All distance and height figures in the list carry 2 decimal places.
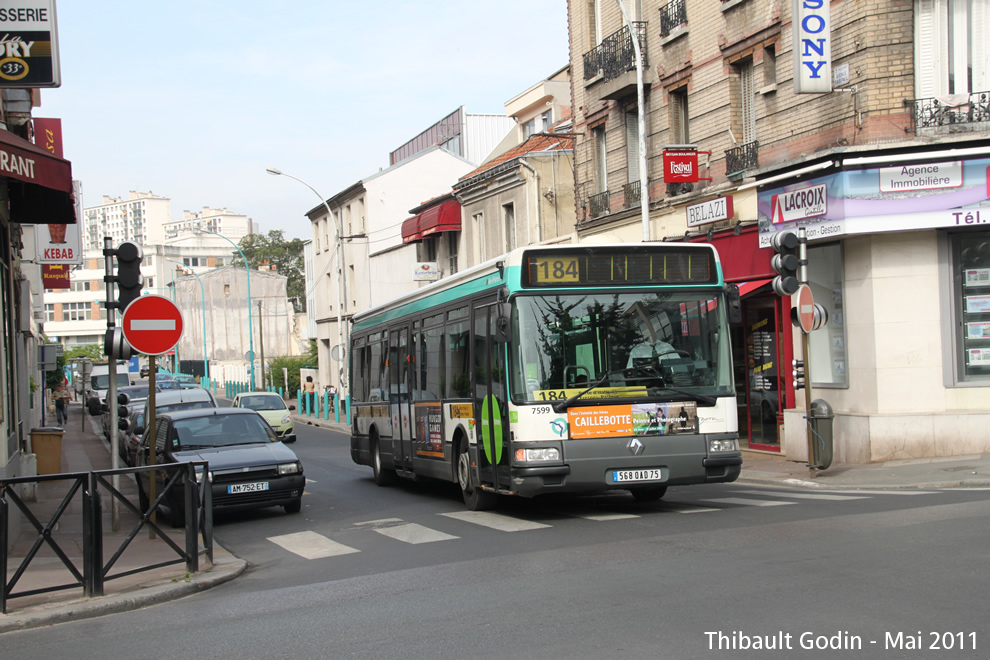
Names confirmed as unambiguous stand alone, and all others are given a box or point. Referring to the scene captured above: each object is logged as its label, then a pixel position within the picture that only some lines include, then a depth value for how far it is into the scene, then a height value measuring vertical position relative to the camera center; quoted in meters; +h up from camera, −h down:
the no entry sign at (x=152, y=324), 11.29 +0.32
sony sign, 16.94 +4.73
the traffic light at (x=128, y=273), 11.83 +0.95
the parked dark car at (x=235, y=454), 13.46 -1.44
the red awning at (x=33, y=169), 10.03 +2.01
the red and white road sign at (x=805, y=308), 15.15 +0.32
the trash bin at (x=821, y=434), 15.64 -1.62
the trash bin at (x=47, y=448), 19.56 -1.76
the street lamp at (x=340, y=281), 38.22 +2.83
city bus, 11.04 -0.36
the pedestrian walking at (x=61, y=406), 43.53 -2.12
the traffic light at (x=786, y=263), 15.08 +1.01
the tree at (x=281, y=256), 107.56 +9.94
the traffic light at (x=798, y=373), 16.25 -0.70
